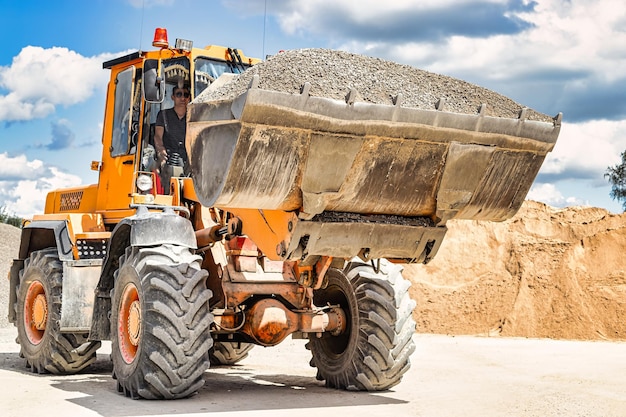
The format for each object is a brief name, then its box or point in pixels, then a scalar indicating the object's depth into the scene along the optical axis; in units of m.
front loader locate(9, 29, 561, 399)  7.40
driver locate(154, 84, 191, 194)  9.70
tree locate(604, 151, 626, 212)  33.44
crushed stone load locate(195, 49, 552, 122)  7.32
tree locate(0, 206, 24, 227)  36.18
